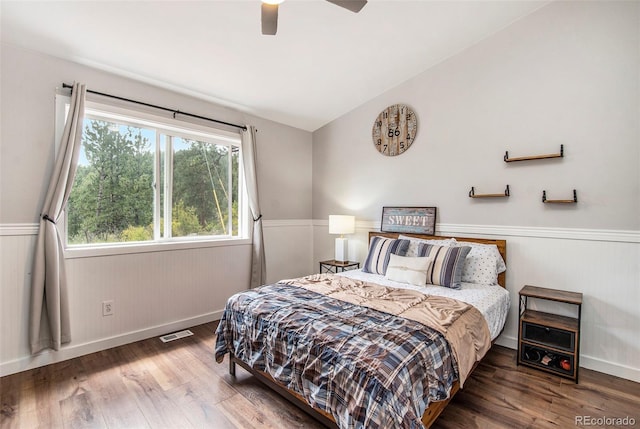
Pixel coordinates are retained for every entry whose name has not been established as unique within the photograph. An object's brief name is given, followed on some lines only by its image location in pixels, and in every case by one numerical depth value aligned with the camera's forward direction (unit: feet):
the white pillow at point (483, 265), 9.28
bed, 4.66
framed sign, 11.34
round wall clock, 11.94
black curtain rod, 8.88
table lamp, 12.98
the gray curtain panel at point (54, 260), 7.84
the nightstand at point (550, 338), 7.61
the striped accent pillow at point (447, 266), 8.93
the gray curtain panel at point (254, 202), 12.48
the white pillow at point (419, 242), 10.25
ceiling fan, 5.73
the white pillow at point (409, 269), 9.07
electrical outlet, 9.18
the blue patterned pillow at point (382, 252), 10.50
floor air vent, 10.03
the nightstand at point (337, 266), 13.06
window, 9.22
